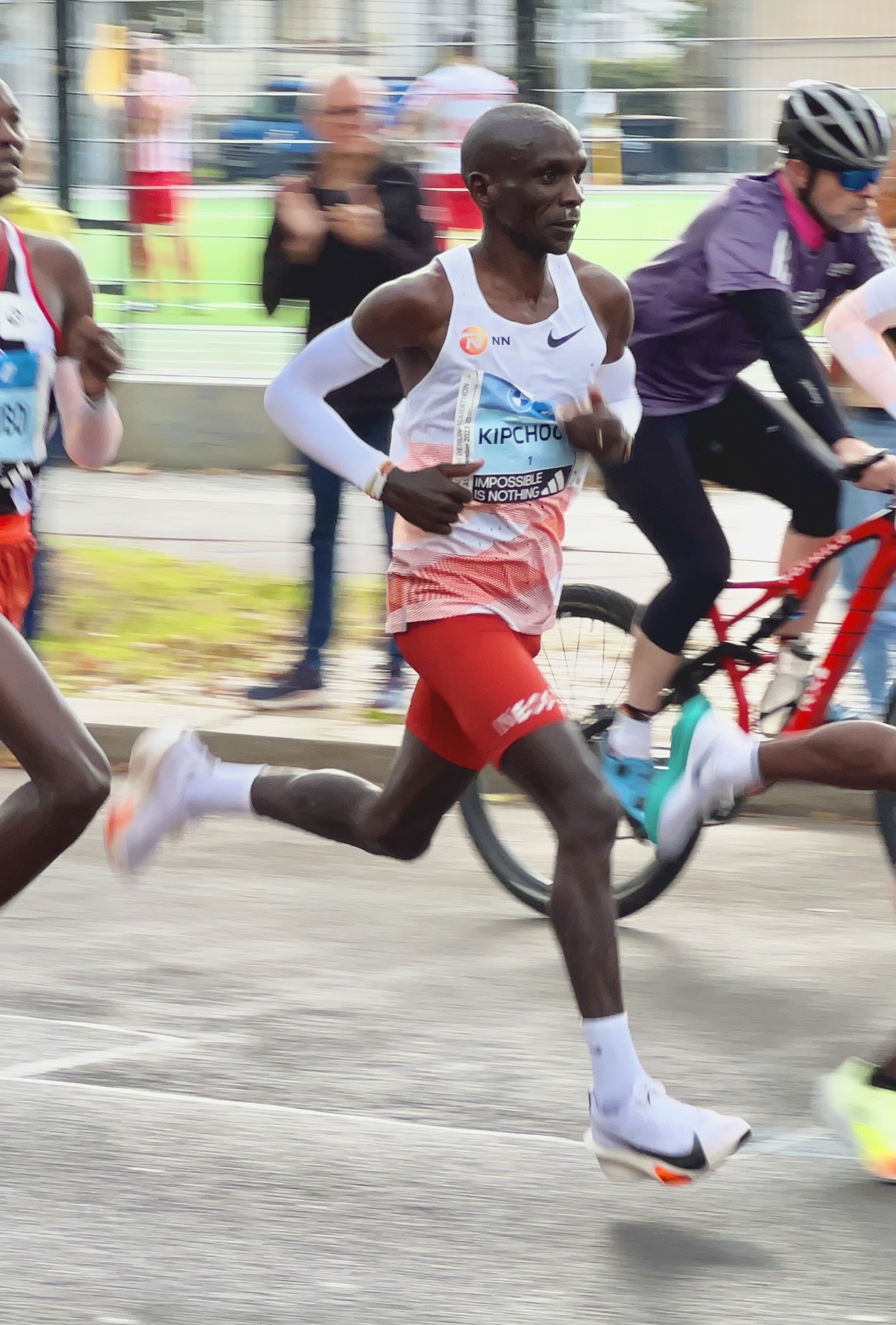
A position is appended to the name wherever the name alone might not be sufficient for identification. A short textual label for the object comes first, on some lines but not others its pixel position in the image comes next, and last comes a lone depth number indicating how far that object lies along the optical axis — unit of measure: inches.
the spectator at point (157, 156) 1110.4
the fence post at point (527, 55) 962.7
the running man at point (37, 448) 355.9
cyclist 468.4
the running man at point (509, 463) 339.9
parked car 1084.5
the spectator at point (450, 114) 987.3
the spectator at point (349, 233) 653.3
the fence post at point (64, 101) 1066.1
